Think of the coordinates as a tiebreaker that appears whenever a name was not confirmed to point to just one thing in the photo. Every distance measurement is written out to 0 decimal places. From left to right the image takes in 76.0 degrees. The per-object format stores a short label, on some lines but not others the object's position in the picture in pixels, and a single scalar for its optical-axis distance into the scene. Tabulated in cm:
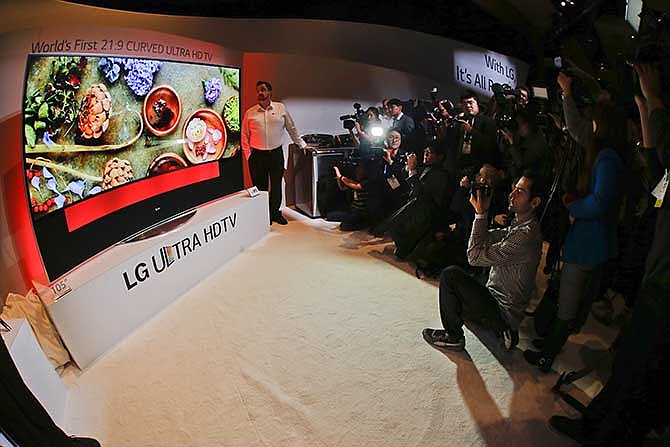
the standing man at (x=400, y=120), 468
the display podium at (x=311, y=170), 532
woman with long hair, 211
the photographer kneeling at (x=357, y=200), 484
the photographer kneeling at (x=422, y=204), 367
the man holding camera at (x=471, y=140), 356
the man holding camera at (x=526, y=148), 316
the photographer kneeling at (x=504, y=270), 238
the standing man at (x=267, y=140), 489
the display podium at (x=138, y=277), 251
